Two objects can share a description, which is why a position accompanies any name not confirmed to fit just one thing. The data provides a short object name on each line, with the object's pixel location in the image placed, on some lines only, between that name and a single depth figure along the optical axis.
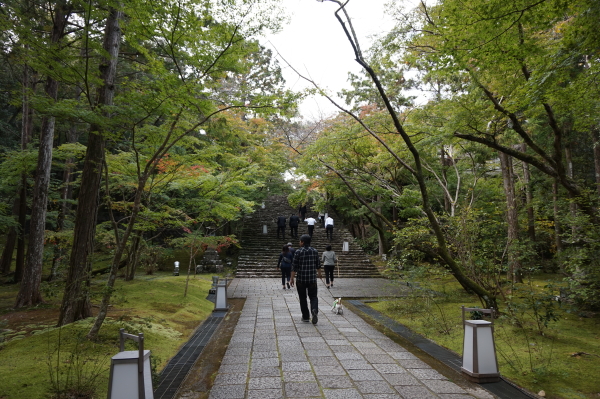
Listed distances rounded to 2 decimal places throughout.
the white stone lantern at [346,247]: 17.99
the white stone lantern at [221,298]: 7.88
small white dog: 7.33
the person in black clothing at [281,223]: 19.21
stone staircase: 16.09
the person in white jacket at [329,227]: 19.28
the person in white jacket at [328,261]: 11.62
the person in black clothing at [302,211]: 21.88
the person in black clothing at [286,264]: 10.79
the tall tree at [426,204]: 4.96
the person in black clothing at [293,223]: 18.98
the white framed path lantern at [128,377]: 2.65
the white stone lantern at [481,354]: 3.64
